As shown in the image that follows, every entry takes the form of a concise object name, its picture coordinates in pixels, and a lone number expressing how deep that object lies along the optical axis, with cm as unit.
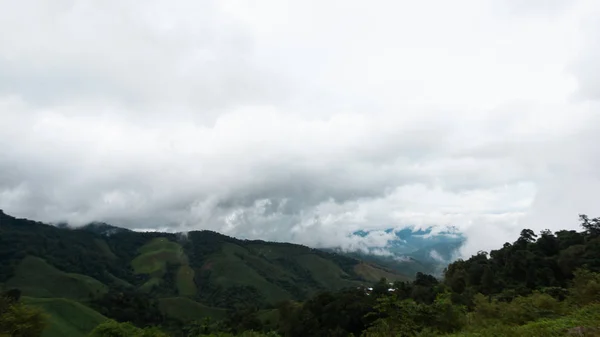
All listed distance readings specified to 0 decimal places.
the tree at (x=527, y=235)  10641
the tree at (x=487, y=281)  8231
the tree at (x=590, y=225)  10425
